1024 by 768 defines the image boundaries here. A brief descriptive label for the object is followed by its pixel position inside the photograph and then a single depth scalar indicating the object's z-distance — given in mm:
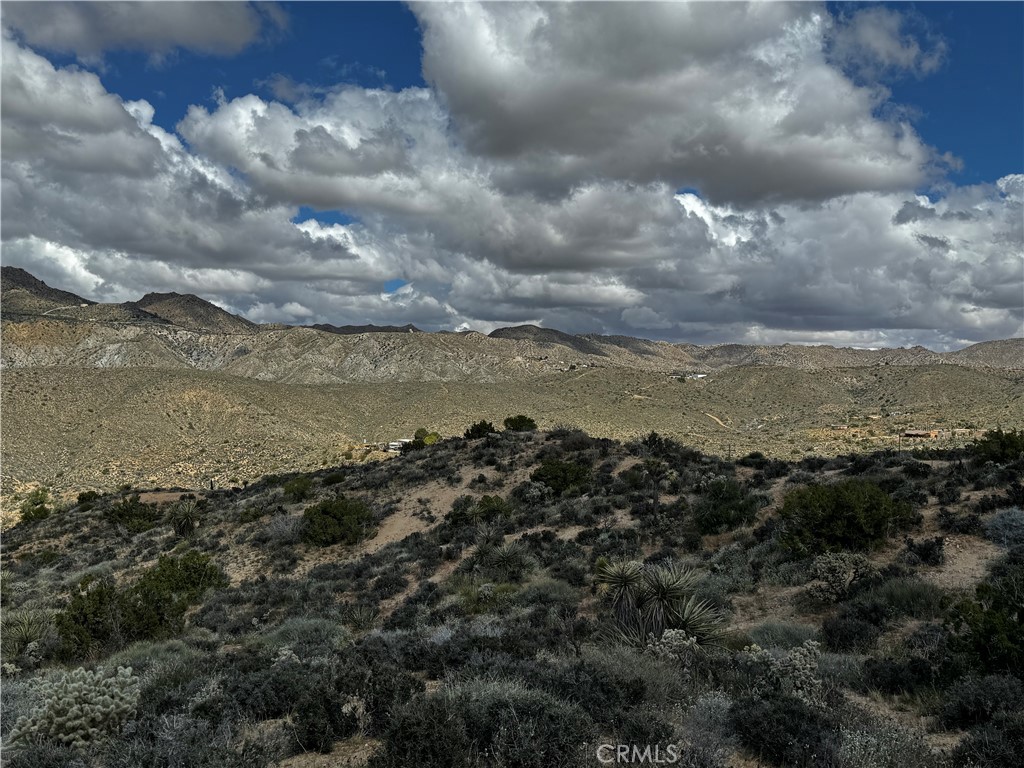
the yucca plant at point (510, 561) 17875
